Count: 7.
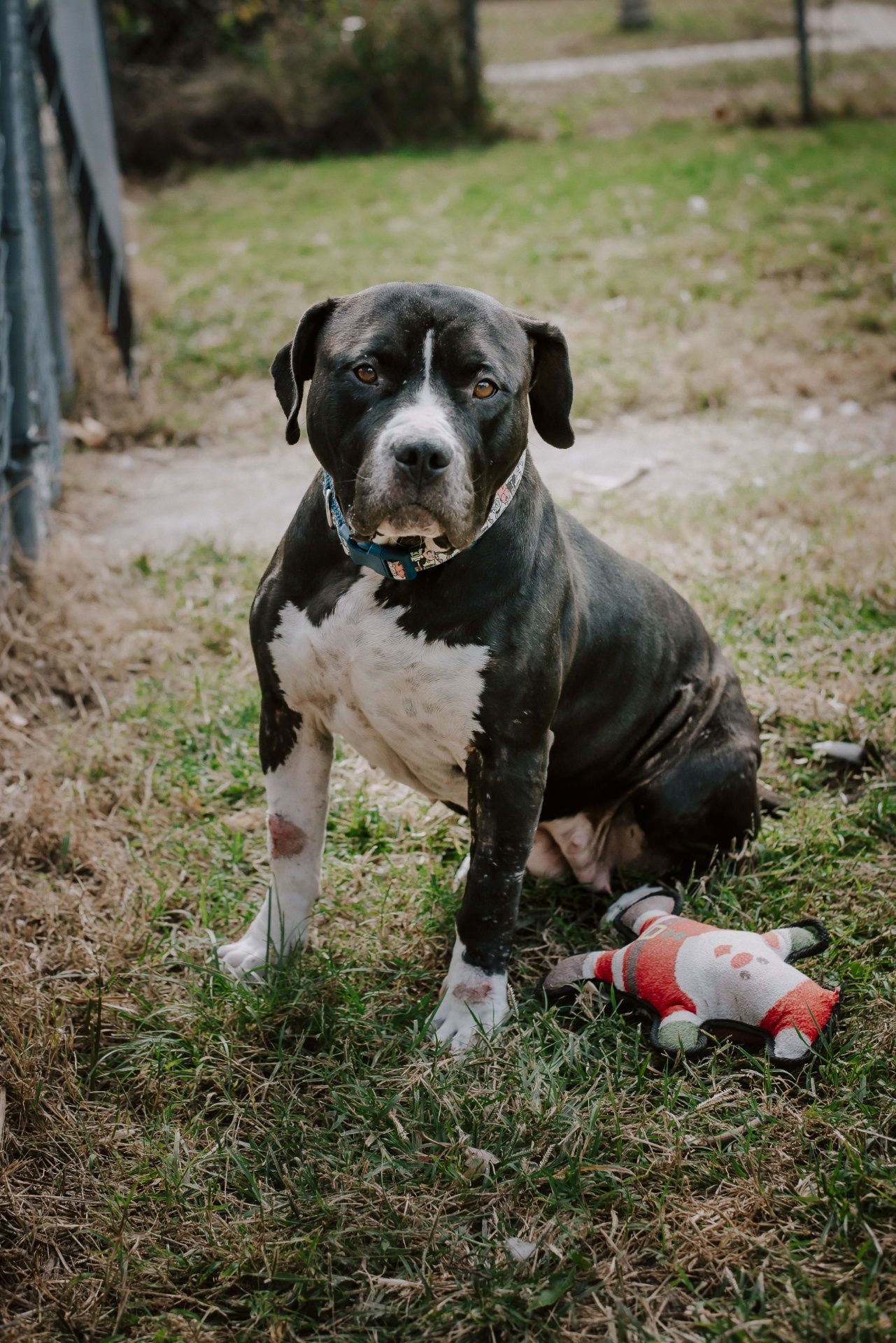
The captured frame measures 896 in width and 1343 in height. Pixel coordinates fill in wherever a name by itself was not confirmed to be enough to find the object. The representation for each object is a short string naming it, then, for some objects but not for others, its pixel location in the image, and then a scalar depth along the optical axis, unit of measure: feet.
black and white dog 7.02
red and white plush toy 7.46
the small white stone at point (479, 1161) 6.65
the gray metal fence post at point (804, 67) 34.19
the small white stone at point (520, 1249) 6.22
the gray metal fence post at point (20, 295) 13.26
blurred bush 35.86
